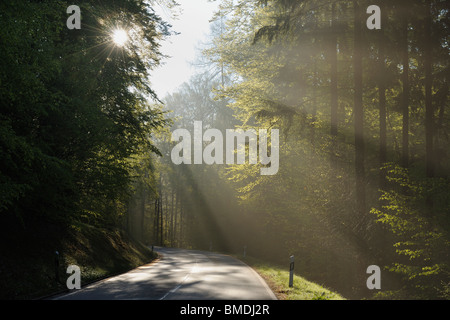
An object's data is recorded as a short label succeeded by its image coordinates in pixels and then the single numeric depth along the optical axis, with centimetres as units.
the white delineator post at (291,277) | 1421
